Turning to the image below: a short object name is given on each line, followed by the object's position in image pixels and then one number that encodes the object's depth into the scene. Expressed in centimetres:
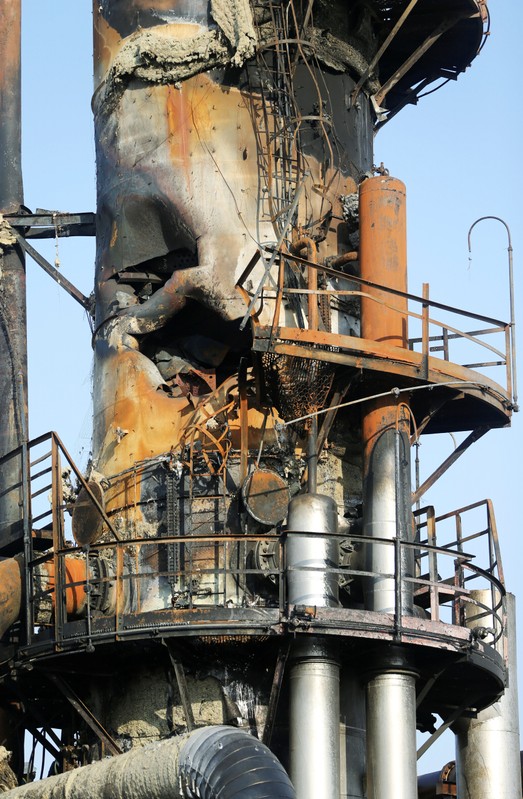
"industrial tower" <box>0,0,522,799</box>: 2727
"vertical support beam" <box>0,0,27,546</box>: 3231
